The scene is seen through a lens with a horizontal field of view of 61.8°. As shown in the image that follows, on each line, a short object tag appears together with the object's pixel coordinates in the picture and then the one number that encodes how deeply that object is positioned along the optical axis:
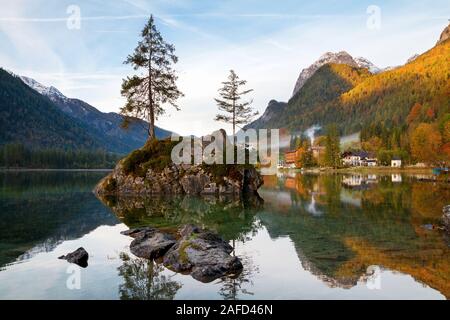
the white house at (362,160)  189.23
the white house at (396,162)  165.75
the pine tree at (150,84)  50.47
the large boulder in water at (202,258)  14.09
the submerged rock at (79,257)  15.73
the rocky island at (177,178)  46.12
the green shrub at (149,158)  47.02
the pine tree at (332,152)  149.75
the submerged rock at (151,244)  16.92
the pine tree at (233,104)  60.77
